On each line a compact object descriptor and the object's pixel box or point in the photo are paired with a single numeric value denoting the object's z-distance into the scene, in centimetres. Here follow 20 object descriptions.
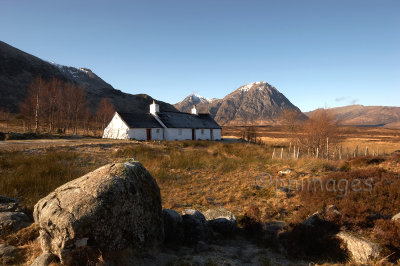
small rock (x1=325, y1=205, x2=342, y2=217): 627
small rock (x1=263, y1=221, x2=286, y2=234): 677
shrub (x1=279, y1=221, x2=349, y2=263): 520
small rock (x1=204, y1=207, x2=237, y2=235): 673
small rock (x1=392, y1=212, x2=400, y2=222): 578
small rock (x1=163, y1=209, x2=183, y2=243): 565
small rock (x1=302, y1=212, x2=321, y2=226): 630
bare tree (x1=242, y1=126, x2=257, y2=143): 3975
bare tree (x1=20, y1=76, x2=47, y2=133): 3744
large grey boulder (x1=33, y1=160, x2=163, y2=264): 362
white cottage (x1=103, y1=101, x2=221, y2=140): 3338
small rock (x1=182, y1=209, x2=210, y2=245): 586
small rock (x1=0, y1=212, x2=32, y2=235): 513
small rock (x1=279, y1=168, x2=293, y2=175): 1265
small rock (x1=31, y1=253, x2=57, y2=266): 371
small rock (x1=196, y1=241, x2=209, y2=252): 544
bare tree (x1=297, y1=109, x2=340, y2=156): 2041
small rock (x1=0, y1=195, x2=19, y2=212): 593
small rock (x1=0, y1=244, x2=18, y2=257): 420
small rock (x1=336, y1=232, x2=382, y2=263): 477
